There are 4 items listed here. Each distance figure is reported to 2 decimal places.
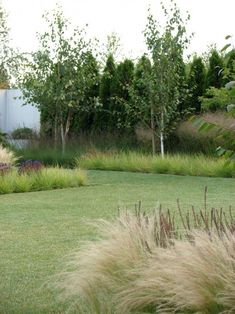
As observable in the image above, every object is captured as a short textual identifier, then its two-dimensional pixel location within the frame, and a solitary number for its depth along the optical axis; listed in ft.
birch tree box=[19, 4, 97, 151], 66.80
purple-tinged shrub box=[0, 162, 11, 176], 41.94
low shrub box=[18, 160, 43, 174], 43.36
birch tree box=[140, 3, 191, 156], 60.18
